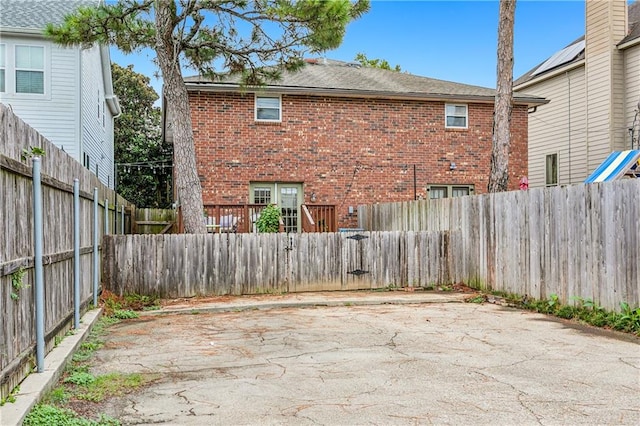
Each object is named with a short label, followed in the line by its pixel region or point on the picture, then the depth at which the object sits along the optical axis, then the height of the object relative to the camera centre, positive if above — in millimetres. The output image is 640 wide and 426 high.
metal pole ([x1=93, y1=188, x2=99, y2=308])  8375 -354
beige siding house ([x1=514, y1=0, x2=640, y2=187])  17656 +3842
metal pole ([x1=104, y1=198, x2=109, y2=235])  10078 +66
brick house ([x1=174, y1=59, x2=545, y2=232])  16266 +2274
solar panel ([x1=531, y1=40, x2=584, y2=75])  20312 +5751
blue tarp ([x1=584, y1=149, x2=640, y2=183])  12376 +1015
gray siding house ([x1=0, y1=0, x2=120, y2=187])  16281 +4141
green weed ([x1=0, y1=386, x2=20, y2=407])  3778 -1187
